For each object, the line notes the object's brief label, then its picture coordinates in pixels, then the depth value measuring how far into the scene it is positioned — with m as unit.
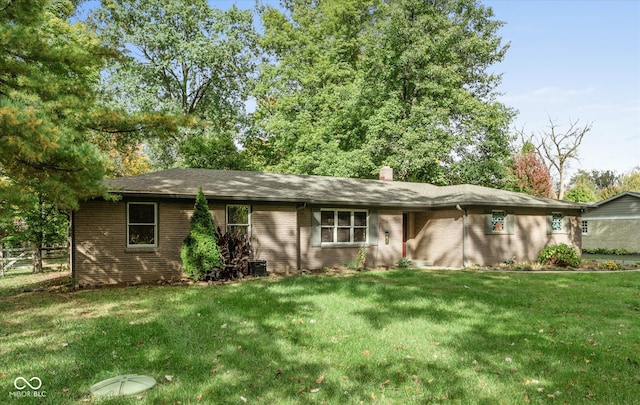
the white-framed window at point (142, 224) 13.04
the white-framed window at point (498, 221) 17.84
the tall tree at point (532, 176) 32.09
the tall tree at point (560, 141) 36.75
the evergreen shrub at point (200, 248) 12.30
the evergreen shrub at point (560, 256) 17.55
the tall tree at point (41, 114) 7.10
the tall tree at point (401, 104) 24.86
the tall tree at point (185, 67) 25.25
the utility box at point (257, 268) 13.62
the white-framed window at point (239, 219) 14.53
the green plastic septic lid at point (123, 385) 4.27
